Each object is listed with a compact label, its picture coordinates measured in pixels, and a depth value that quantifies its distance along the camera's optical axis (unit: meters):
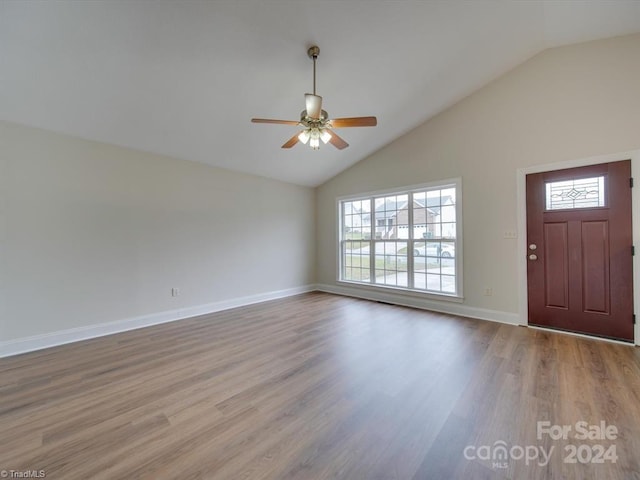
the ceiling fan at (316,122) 2.42
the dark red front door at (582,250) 2.99
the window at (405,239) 4.30
